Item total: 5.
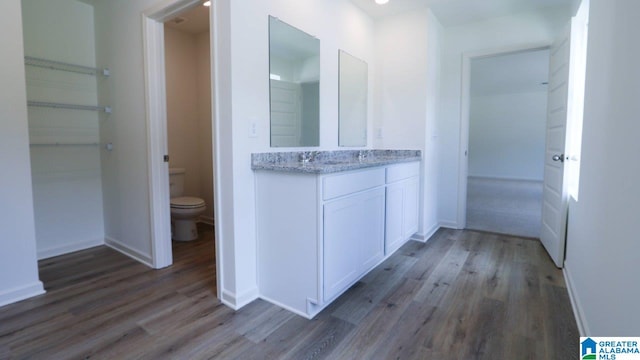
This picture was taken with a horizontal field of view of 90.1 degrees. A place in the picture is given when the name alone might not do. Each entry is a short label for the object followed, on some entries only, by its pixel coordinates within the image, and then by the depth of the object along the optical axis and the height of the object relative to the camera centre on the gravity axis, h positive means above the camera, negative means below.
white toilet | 3.28 -0.65
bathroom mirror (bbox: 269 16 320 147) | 2.27 +0.52
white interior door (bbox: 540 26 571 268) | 2.68 -0.03
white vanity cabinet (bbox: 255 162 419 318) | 1.88 -0.52
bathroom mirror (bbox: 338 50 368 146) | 3.06 +0.53
